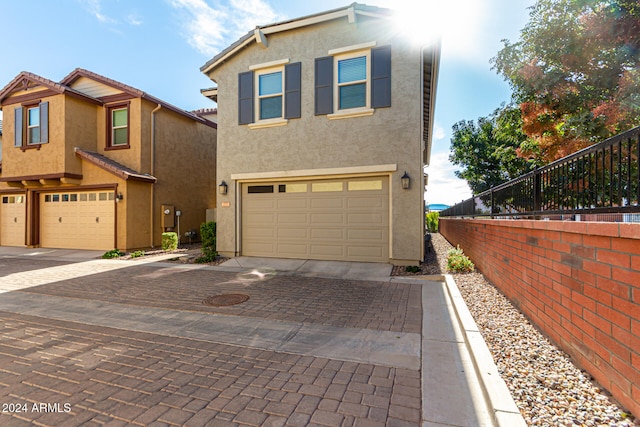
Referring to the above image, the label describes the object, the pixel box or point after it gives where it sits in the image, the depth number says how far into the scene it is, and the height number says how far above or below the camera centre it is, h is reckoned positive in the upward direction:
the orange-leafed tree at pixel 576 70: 6.48 +3.70
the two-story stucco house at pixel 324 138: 7.78 +2.21
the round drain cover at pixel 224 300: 5.01 -1.56
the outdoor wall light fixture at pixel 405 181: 7.55 +0.85
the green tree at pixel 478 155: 19.16 +4.02
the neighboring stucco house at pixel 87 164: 11.46 +2.04
